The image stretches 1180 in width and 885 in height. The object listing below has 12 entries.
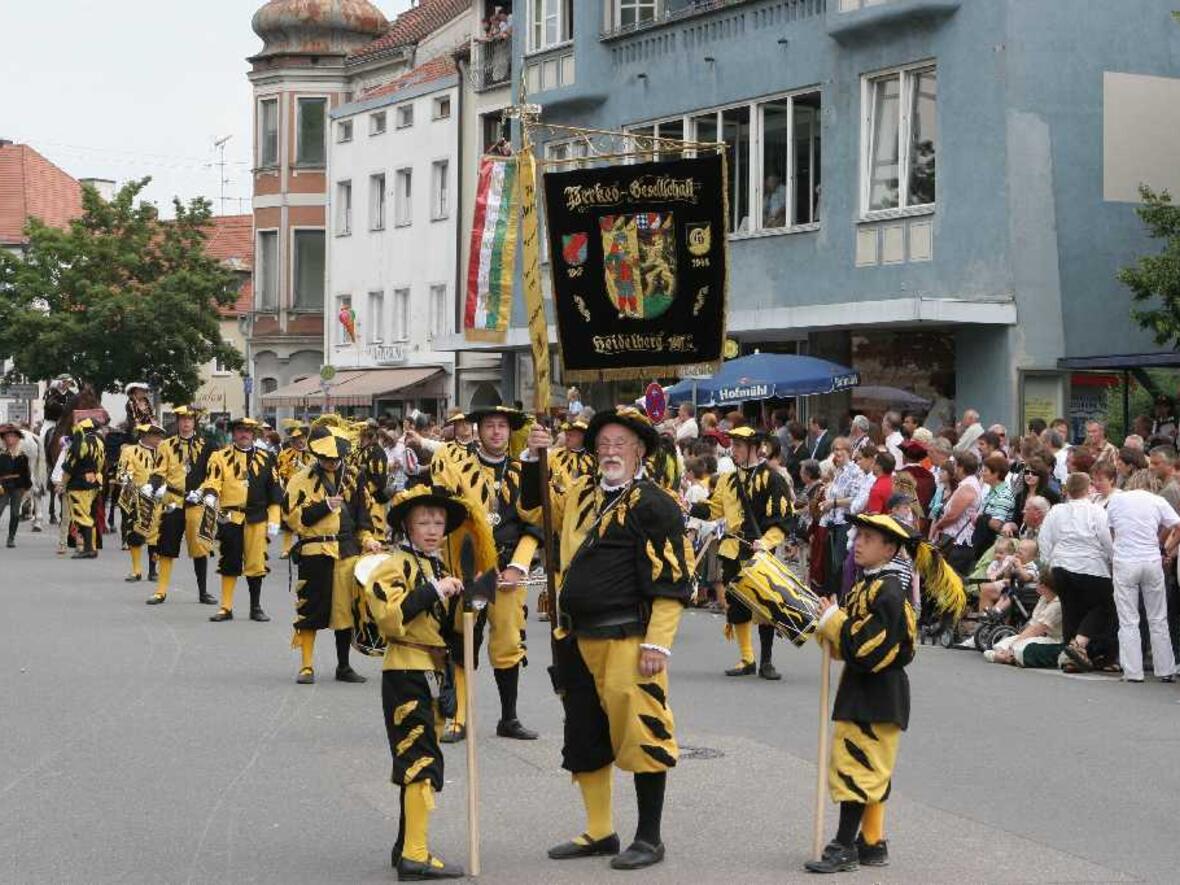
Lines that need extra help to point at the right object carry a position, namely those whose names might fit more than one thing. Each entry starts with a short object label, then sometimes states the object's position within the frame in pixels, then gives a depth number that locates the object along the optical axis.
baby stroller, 16.92
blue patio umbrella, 26.53
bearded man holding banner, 8.27
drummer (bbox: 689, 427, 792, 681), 15.12
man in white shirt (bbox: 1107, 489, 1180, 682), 15.37
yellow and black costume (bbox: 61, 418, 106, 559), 27.27
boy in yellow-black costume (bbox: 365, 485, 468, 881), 8.09
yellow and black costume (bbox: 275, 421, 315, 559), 23.88
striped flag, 13.09
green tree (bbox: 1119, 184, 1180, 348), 26.36
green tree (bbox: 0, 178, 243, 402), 54.31
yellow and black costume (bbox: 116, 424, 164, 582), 22.05
